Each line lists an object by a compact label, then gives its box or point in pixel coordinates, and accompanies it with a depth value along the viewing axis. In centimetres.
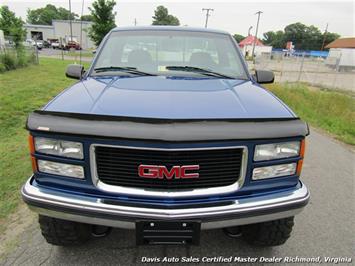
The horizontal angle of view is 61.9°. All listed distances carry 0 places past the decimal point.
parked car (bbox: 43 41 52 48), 5343
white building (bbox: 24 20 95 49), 5338
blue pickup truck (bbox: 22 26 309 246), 175
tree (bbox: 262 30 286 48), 9869
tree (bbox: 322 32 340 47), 9206
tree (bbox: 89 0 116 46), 2439
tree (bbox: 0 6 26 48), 1725
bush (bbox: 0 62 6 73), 1302
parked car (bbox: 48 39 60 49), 5178
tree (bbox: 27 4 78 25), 9825
